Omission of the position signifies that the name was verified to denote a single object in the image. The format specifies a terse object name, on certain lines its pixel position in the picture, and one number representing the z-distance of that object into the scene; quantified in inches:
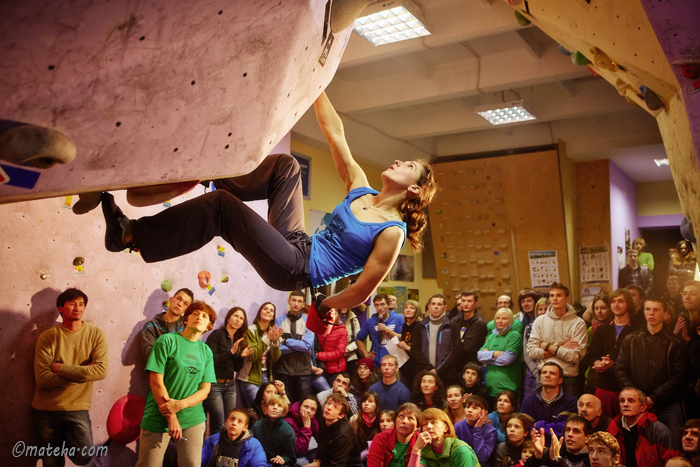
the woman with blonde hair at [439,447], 151.5
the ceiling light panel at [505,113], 278.3
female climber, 81.0
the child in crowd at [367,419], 189.8
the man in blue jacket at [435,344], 210.1
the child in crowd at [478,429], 165.9
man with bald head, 158.2
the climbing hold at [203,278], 223.5
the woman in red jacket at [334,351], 227.0
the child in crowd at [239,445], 172.9
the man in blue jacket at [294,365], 219.0
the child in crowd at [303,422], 190.9
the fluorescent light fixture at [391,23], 197.3
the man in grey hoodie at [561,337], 181.8
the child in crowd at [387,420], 174.7
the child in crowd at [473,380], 193.5
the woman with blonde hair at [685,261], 226.7
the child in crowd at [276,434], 184.2
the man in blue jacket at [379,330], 236.1
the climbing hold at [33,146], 49.9
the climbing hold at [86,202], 71.9
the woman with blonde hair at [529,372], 185.8
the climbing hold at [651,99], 100.3
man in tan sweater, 161.8
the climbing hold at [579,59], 119.8
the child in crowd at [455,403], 184.5
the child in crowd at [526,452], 154.5
